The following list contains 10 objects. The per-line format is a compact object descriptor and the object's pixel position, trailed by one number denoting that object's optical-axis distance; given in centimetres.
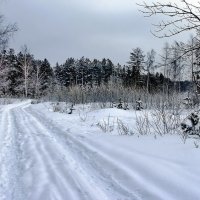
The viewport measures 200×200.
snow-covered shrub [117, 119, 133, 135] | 686
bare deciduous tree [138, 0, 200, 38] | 412
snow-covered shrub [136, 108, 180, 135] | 651
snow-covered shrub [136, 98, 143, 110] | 1425
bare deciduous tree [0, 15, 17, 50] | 1127
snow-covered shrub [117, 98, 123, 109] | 1458
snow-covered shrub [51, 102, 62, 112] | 1596
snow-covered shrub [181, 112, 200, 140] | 627
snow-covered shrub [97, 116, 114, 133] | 782
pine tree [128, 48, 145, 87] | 5061
